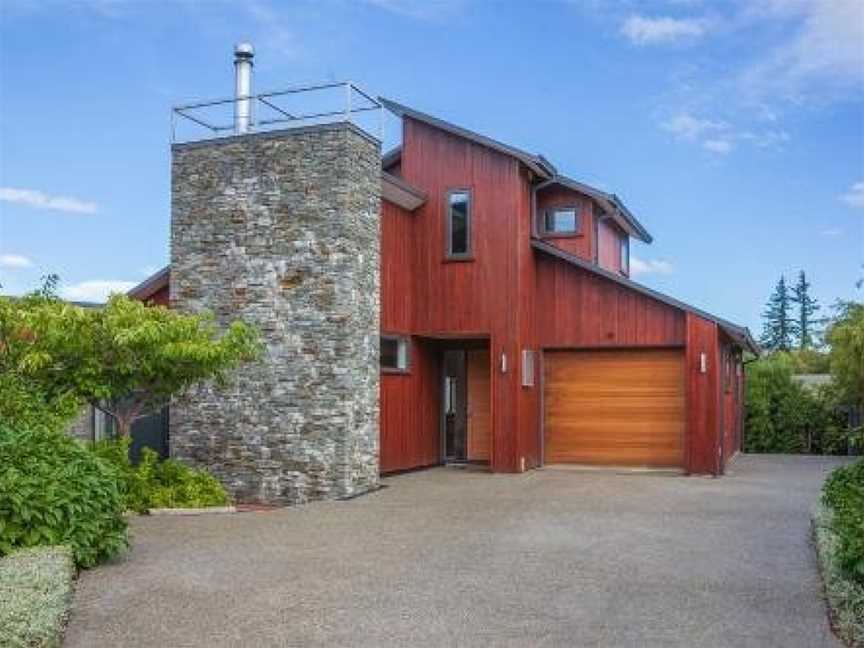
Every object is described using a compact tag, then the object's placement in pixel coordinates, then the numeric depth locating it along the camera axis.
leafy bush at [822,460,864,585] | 6.96
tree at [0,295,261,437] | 12.01
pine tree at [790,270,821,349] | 66.25
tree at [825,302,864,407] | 13.02
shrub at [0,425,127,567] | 8.22
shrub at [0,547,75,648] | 5.76
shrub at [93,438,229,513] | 12.45
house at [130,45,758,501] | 14.54
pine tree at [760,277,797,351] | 67.12
